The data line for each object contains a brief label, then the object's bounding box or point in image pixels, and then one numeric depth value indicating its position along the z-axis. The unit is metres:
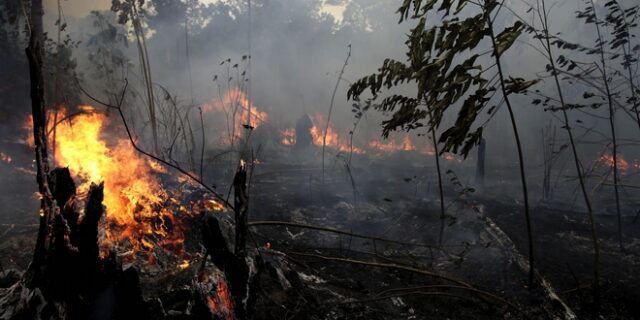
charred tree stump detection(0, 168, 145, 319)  2.17
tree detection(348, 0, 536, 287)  2.49
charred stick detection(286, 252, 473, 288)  2.55
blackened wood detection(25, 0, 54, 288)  1.95
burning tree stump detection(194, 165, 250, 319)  2.41
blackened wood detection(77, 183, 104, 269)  2.40
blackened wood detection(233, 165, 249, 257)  2.39
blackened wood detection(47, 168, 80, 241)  2.25
